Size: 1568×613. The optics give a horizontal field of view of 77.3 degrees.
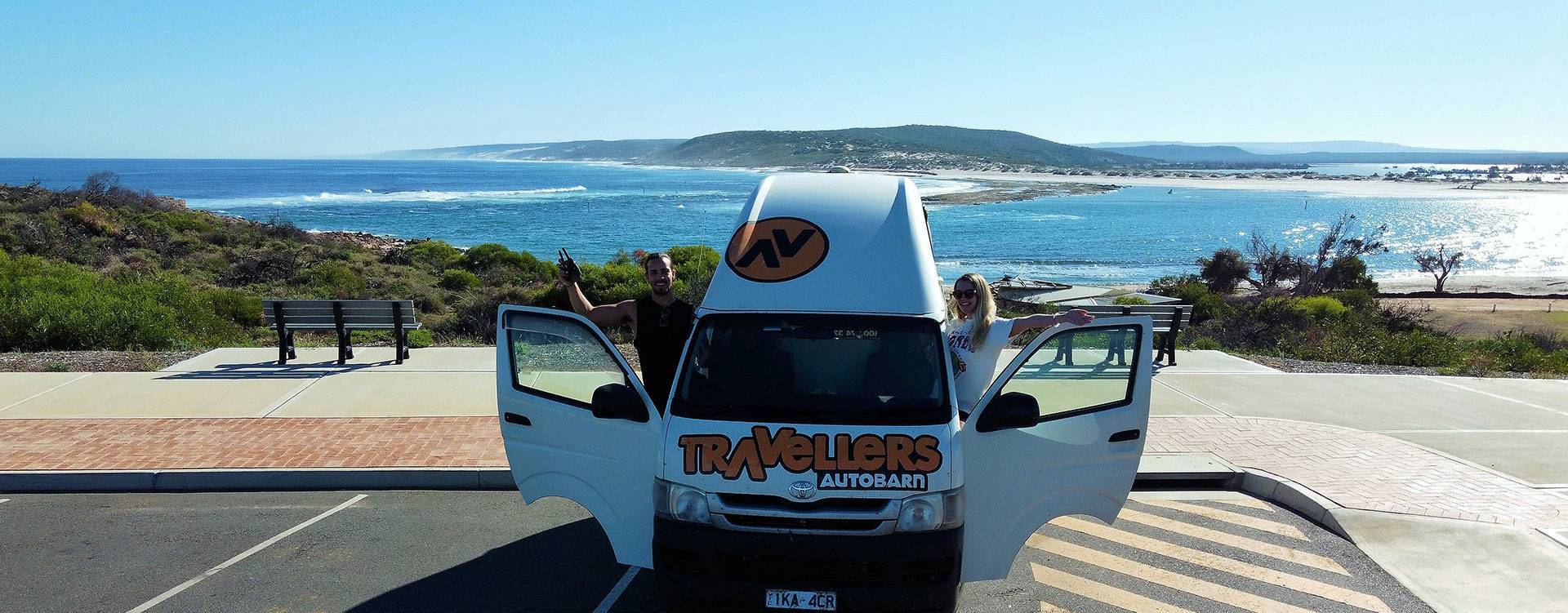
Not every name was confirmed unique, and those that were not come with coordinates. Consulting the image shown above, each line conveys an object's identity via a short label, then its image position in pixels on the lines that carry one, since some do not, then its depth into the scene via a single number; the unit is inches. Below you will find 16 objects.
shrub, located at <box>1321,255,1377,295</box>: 1301.7
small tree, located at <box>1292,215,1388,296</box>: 1227.4
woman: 242.2
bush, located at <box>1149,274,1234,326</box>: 841.5
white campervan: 174.6
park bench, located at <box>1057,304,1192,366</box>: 480.1
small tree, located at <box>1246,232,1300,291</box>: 1307.8
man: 248.1
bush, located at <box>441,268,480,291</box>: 1011.6
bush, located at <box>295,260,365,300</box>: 924.4
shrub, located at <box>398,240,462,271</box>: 1269.7
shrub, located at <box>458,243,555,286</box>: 1085.8
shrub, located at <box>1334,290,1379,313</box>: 943.8
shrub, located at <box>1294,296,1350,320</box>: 794.2
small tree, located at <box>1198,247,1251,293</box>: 1430.9
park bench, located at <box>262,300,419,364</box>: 464.4
